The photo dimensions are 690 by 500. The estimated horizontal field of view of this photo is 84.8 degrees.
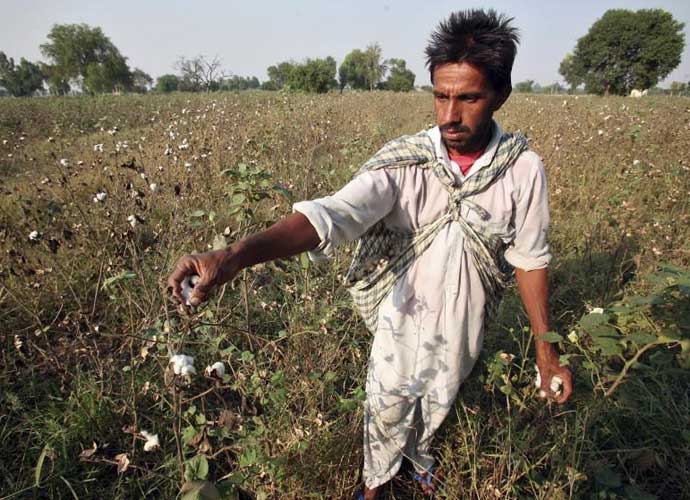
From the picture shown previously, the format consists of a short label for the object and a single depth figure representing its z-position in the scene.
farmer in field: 1.08
